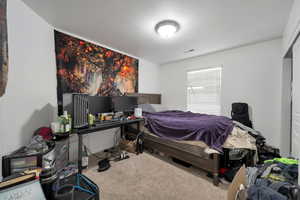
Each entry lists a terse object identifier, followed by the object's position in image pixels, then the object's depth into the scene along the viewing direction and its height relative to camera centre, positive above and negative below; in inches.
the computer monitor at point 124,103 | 102.6 -4.1
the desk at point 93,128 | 68.1 -18.2
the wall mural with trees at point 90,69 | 83.5 +25.1
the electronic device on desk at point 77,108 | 68.7 -5.5
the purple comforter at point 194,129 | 69.4 -19.9
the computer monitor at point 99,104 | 91.2 -4.8
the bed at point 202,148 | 64.3 -30.6
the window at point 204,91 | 127.6 +9.7
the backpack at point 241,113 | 102.6 -12.6
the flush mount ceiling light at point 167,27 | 74.1 +46.0
